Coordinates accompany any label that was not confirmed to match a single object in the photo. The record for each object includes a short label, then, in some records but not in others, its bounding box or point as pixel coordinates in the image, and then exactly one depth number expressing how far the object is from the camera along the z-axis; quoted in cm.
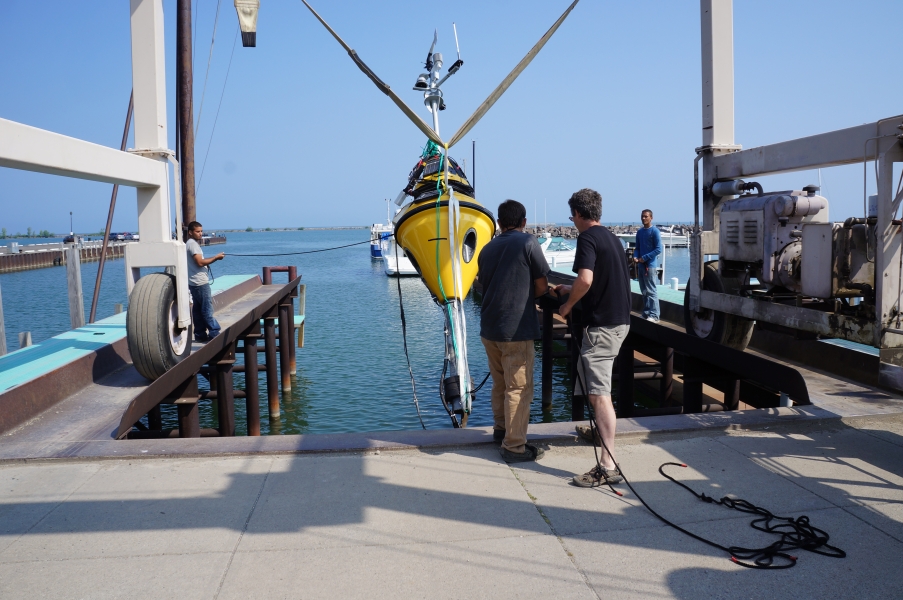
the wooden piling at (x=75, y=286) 1500
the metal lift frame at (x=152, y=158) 779
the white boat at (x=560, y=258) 3314
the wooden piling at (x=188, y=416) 714
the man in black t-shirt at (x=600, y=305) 446
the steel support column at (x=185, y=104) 1570
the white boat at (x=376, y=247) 6962
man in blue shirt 1152
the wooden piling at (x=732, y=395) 804
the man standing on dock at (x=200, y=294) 959
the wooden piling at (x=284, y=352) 1456
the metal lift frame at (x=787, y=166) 539
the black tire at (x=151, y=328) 711
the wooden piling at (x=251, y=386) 1053
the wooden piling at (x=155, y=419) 825
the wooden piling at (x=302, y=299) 2173
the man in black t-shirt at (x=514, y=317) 479
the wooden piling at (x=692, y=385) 816
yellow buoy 782
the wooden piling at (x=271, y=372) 1291
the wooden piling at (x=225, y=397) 865
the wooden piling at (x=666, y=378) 973
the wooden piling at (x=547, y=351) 1147
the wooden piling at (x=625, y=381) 956
